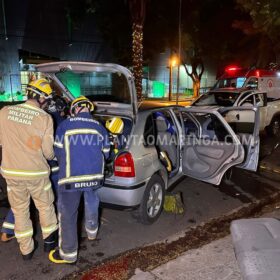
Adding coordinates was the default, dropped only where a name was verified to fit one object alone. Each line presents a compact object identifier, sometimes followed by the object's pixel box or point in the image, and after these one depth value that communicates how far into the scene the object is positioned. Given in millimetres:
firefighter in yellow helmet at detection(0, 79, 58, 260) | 3176
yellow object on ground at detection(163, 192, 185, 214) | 4754
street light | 25066
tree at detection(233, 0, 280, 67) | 14867
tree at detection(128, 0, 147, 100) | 15383
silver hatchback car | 3939
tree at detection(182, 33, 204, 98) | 25911
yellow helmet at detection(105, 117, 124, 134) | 3885
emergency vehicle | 11616
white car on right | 9766
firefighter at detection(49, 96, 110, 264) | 3199
